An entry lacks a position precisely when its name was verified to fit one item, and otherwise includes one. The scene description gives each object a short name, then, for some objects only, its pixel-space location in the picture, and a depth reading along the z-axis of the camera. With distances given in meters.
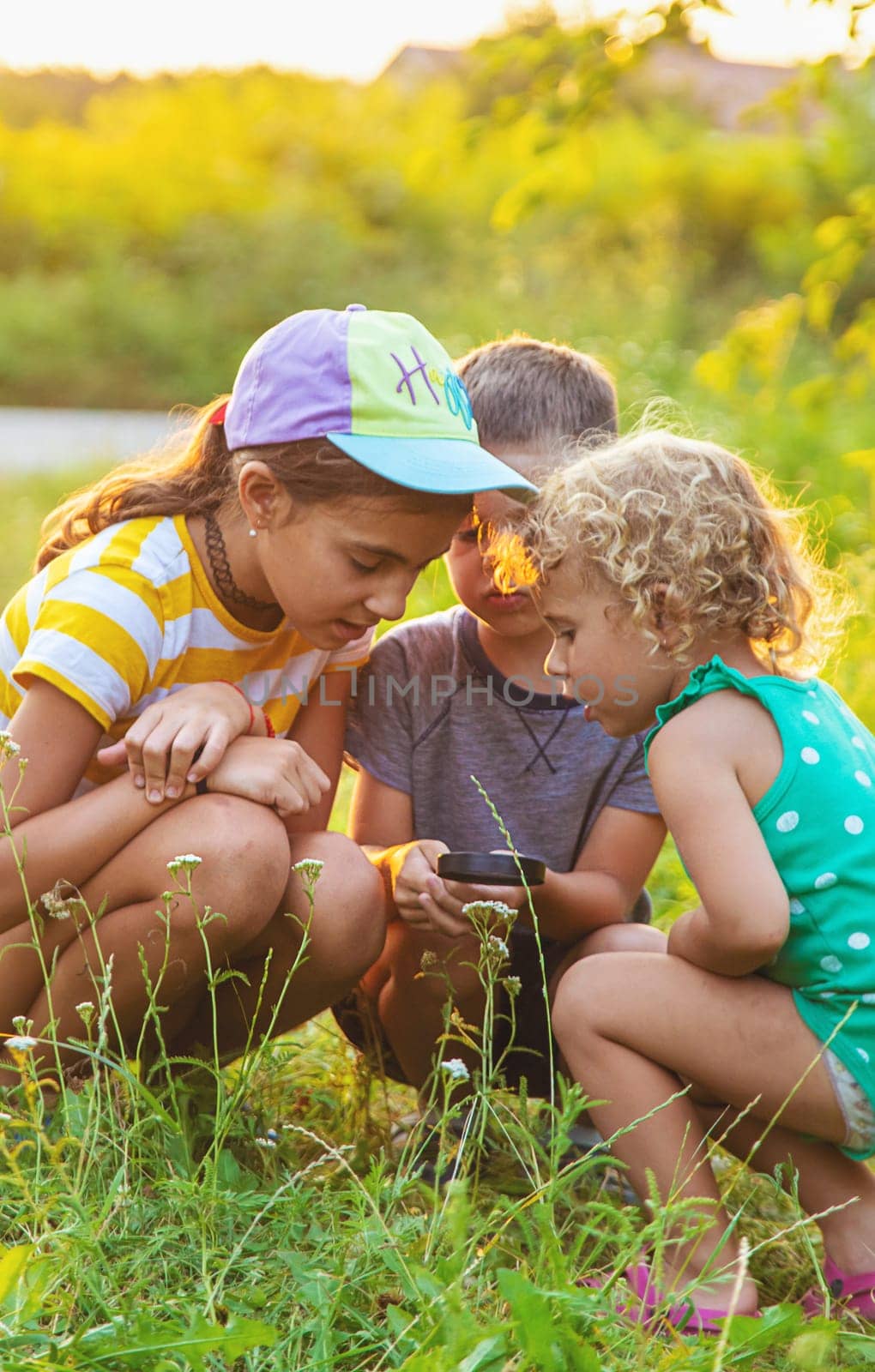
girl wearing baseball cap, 3.35
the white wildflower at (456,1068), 3.17
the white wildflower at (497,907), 3.24
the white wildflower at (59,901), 3.29
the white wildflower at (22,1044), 3.13
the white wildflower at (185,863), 3.20
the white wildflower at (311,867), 3.24
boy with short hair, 3.54
